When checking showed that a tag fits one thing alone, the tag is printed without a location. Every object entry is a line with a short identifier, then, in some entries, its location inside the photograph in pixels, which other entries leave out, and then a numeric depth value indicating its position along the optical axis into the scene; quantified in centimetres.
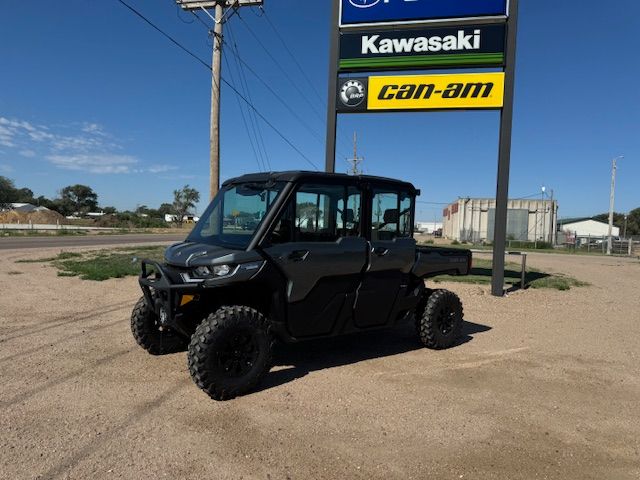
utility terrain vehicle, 429
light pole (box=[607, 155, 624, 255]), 3709
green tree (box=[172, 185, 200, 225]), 11306
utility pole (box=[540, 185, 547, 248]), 4781
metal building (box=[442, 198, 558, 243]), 4788
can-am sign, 1107
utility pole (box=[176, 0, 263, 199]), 1435
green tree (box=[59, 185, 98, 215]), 11406
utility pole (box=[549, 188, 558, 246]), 4738
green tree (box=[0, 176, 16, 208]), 8369
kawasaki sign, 1101
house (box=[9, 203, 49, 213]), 8394
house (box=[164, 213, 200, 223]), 11438
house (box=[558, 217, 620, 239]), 8952
